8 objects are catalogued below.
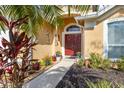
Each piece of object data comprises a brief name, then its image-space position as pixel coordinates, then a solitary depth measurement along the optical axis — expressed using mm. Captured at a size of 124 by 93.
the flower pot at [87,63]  5086
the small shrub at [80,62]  5225
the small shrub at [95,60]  4917
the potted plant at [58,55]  7015
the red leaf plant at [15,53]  1512
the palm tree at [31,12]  2175
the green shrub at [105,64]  4847
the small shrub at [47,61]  5929
